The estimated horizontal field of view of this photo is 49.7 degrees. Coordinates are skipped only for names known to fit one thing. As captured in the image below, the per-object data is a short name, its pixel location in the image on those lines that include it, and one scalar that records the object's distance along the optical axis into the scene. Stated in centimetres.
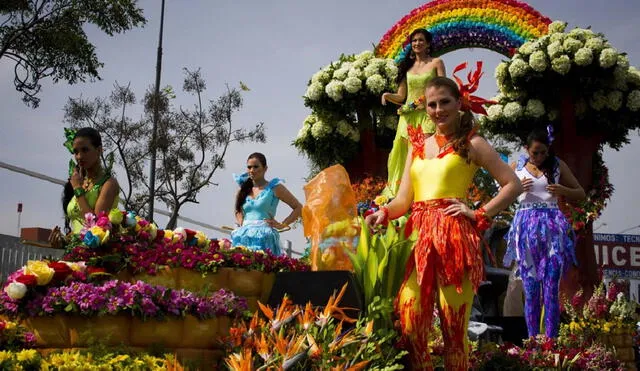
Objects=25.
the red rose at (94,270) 346
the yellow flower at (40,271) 316
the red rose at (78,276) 332
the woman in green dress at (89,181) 449
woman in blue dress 753
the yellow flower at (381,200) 699
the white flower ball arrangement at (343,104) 1237
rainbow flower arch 1239
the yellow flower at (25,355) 271
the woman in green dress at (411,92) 794
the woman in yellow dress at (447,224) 349
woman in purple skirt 617
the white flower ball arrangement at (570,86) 1072
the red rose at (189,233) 445
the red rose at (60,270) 324
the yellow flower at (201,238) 448
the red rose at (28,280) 313
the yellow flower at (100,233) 366
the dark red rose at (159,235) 414
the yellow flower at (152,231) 406
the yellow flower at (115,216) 381
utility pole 1684
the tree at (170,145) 1930
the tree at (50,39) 1168
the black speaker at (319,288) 347
